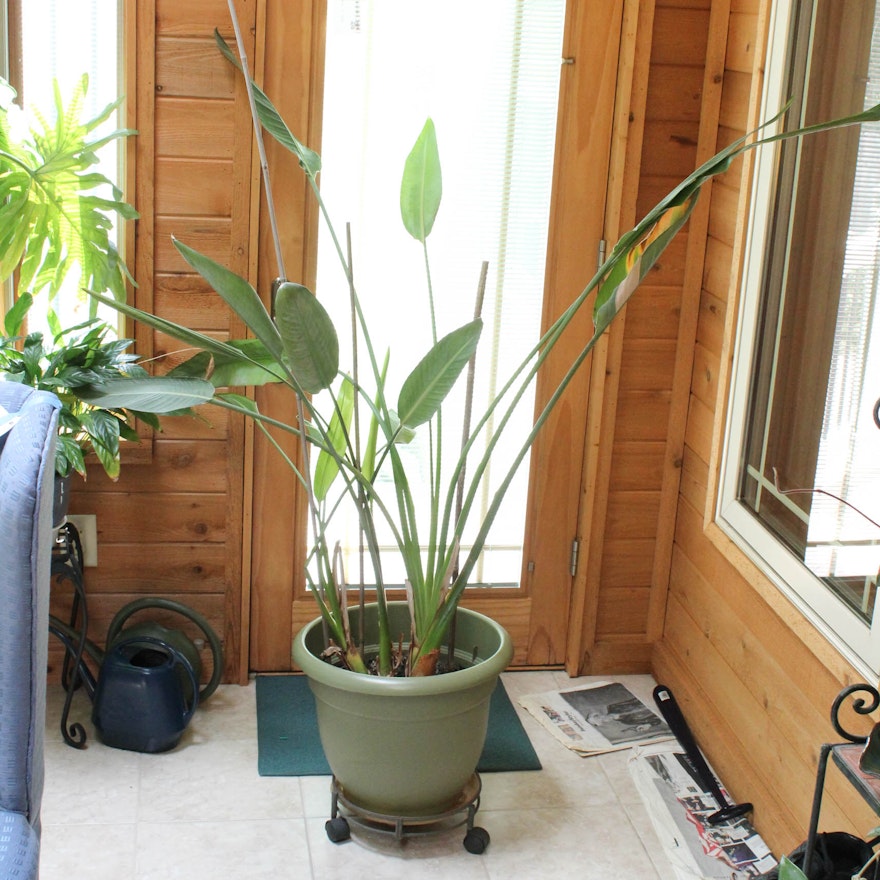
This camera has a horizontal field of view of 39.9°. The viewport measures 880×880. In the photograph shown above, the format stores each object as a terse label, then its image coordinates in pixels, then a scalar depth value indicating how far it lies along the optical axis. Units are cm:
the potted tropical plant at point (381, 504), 200
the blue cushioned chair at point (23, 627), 137
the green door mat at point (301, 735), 261
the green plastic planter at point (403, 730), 221
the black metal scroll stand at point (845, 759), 159
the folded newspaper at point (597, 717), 277
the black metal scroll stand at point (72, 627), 257
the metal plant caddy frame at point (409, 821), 232
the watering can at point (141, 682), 255
